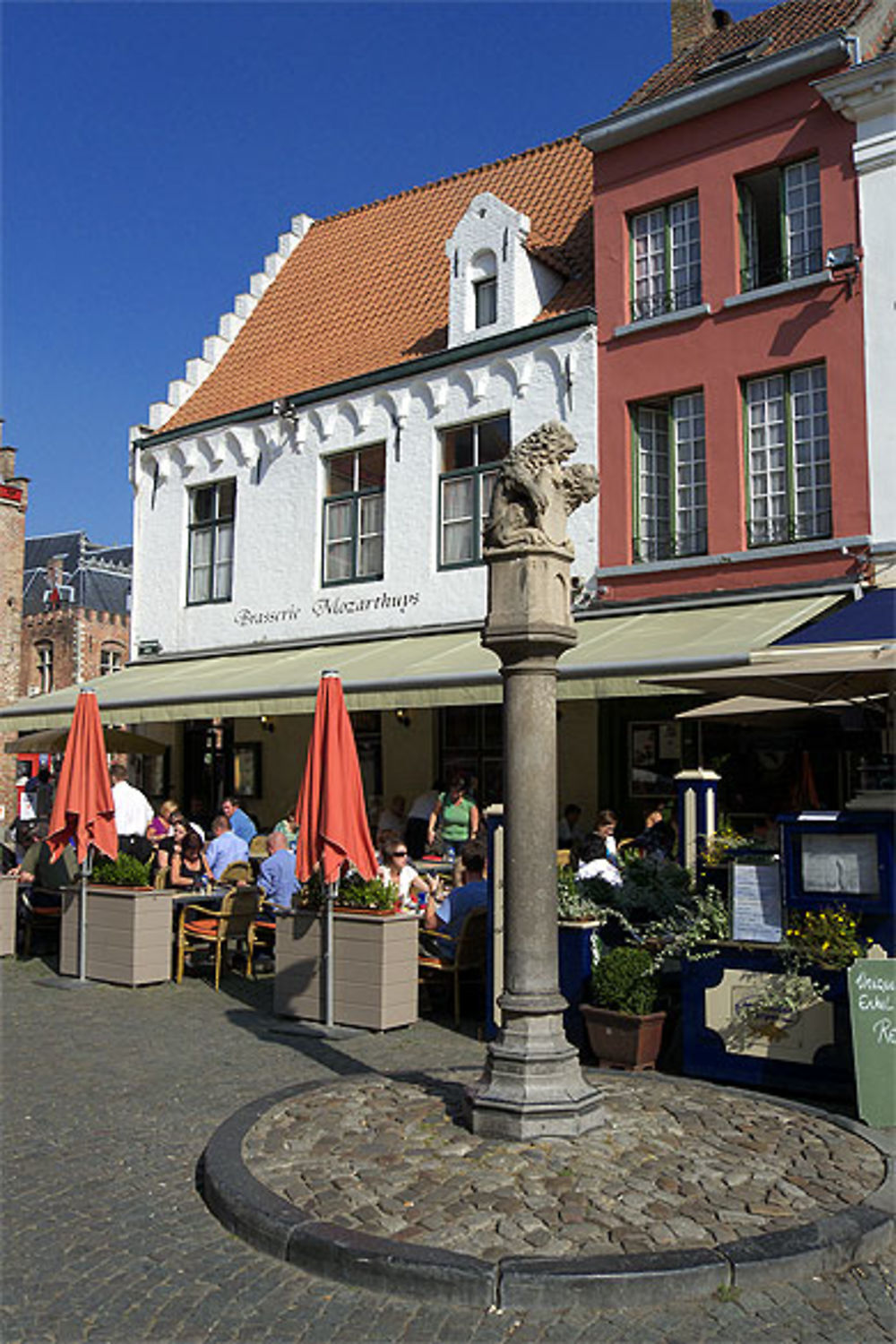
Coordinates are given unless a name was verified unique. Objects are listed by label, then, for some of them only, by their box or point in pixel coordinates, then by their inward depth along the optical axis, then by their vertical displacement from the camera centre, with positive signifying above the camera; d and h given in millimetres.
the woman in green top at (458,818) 13367 -207
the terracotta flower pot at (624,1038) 7129 -1389
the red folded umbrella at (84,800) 10695 -13
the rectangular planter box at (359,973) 8523 -1227
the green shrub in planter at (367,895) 8766 -689
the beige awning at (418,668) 11344 +1432
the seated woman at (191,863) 11508 -605
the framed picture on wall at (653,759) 14016 +467
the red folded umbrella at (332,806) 8727 -48
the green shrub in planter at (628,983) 7188 -1075
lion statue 6059 +1530
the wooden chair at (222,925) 10445 -1084
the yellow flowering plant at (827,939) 6422 -734
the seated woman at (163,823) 15227 -314
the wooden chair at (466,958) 8883 -1158
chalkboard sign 5895 -1137
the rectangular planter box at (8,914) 11797 -1104
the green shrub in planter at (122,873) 10609 -645
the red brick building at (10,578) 32125 +5904
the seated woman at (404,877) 10289 -662
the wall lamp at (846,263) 12375 +5395
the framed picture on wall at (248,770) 18672 +440
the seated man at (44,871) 11688 -698
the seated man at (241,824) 14164 -300
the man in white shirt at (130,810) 14781 -137
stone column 5750 +55
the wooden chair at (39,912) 11914 -1101
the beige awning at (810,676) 8164 +880
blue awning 9266 +1381
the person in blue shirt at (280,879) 10562 -686
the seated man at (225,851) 12023 -516
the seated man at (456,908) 9000 -806
